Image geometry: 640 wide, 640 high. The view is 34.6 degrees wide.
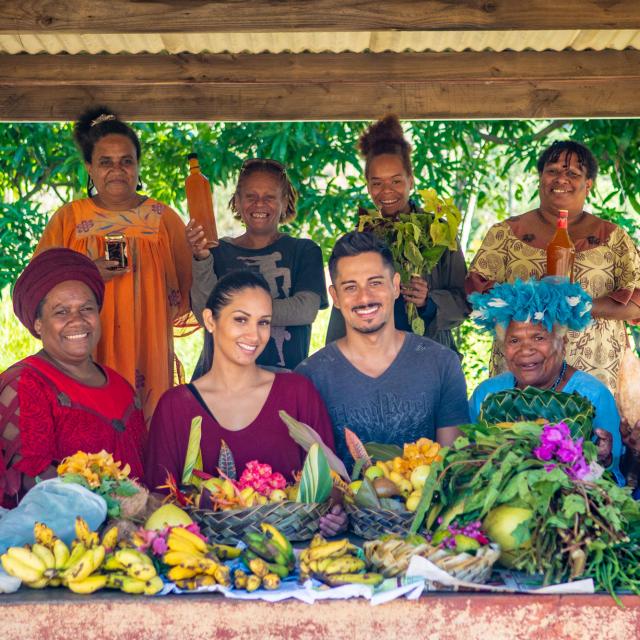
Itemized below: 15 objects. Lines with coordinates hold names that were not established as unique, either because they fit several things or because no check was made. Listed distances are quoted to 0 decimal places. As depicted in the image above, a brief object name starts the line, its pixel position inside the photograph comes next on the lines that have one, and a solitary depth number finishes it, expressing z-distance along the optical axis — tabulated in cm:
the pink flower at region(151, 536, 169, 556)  307
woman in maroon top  399
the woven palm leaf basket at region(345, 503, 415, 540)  338
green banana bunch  310
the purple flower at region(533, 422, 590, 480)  314
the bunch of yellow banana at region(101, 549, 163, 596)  296
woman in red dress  394
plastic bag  322
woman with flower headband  423
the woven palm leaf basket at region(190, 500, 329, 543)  334
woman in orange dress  523
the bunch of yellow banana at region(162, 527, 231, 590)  301
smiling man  439
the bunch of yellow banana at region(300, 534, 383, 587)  300
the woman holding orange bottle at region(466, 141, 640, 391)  530
